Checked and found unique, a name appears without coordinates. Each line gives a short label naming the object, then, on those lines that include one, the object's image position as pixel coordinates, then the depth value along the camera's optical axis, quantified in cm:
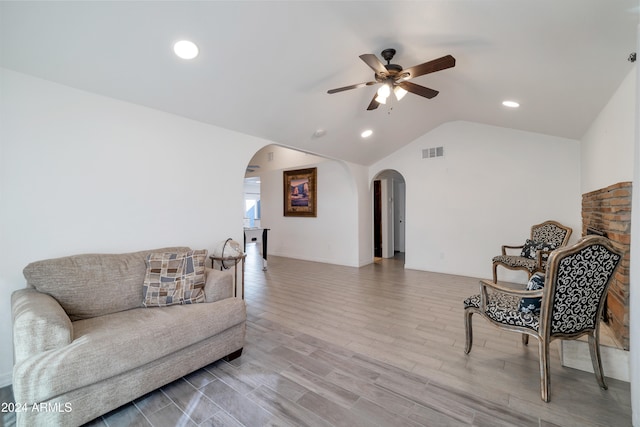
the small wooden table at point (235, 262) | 322
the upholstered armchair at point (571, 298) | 181
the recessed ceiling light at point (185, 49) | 219
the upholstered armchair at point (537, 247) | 380
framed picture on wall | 687
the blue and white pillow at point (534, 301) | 202
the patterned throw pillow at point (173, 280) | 236
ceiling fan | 224
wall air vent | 538
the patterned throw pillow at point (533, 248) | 396
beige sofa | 149
